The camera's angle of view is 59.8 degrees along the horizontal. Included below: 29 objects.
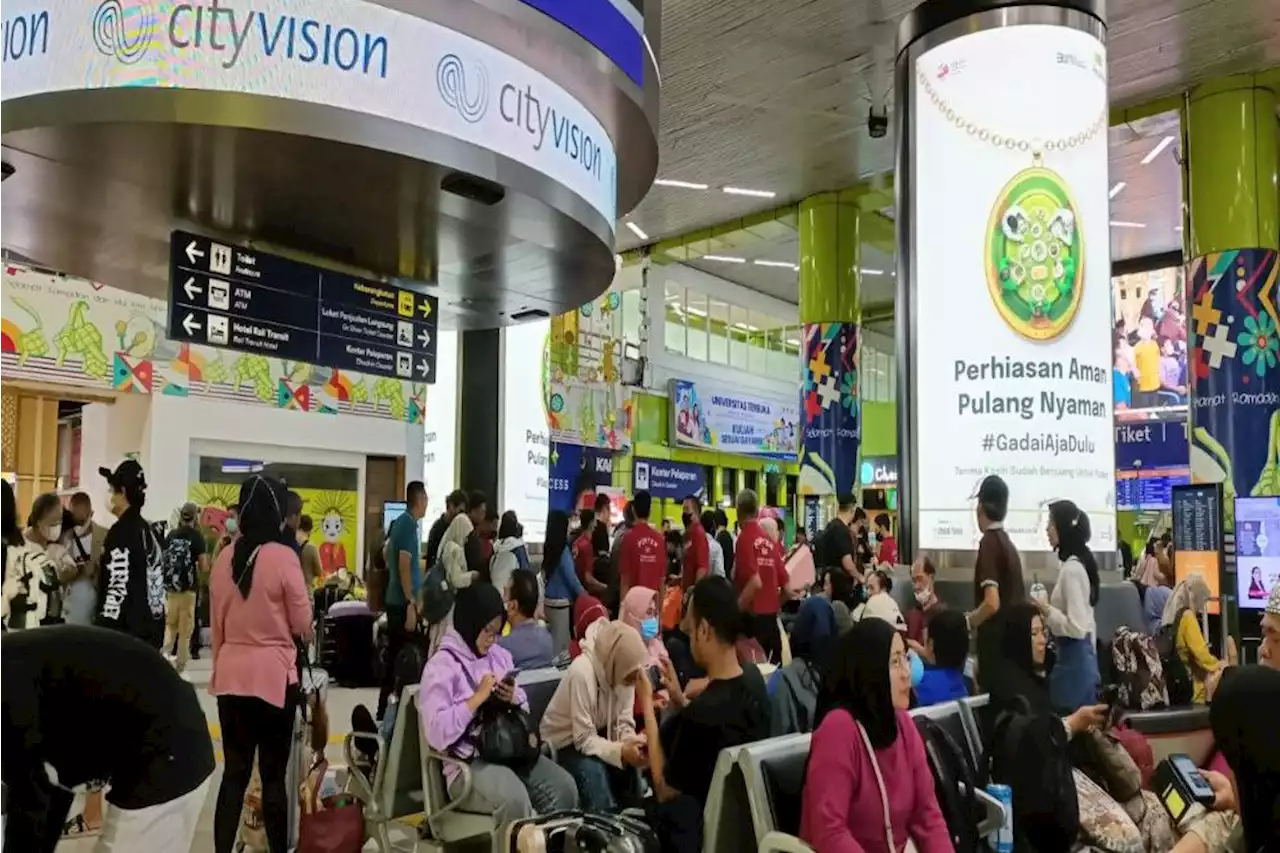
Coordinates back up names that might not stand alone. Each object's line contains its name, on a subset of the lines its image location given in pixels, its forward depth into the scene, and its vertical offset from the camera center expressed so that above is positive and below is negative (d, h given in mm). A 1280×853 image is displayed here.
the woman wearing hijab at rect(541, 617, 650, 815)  4109 -790
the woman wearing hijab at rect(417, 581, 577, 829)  3951 -740
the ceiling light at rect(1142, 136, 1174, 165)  14570 +4788
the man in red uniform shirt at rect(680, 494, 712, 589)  8891 -423
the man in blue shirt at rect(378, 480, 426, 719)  7562 -516
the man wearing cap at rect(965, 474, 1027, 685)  5844 -361
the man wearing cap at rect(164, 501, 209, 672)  10711 -748
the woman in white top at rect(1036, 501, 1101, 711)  5430 -527
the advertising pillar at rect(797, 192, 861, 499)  14969 +1683
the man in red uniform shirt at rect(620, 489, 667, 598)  8328 -384
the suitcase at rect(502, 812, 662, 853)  3324 -1010
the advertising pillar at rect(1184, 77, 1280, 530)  10875 +2068
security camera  12062 +4147
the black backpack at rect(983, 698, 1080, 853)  3496 -878
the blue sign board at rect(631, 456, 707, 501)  23156 +528
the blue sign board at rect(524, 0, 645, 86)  4965 +2210
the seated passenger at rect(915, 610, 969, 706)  4516 -645
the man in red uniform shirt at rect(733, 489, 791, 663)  7703 -499
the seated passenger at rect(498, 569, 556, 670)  4996 -602
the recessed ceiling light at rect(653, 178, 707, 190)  15539 +4467
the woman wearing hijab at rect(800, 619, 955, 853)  2758 -646
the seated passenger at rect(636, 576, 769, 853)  3357 -673
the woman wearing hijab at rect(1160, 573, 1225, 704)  6977 -793
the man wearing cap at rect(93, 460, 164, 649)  5070 -351
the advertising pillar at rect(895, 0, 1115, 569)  6402 +1323
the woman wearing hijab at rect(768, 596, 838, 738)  4328 -739
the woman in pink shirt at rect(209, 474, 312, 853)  4230 -591
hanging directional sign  5668 +1045
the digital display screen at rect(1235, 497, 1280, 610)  8516 -314
